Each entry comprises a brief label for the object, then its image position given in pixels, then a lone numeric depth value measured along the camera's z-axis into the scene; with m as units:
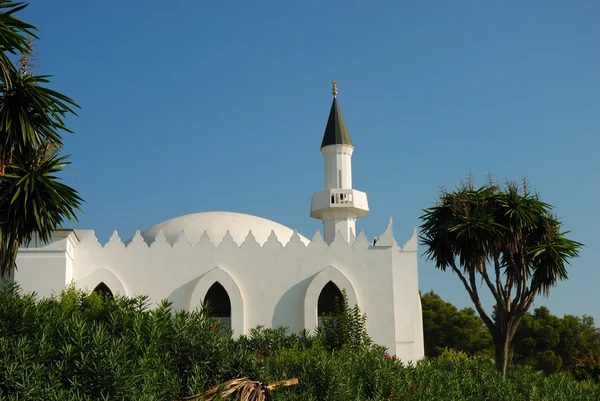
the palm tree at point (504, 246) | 22.17
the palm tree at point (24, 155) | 14.78
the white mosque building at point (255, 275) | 22.17
